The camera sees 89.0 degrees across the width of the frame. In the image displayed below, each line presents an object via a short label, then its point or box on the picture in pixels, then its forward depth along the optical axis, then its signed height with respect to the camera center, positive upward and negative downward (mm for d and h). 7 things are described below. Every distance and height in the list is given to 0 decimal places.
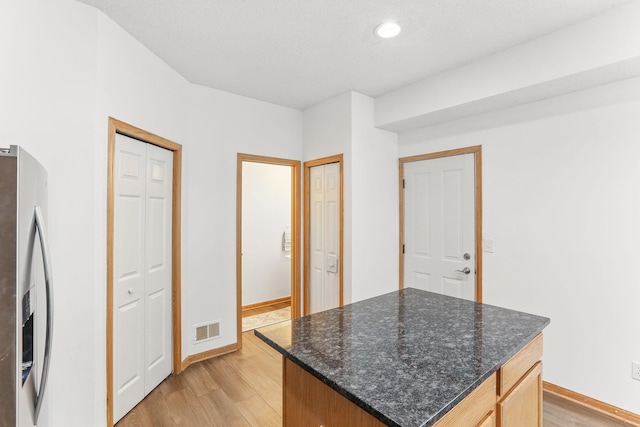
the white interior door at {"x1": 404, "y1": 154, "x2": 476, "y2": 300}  3090 -135
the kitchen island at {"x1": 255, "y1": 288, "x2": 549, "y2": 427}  988 -544
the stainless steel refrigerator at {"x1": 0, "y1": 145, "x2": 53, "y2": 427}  1010 -262
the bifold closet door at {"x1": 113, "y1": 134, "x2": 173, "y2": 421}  2236 -440
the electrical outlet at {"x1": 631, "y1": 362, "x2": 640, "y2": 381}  2193 -1076
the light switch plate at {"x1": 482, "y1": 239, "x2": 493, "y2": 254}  2921 -301
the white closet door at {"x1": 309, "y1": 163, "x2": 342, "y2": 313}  3490 -270
